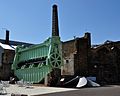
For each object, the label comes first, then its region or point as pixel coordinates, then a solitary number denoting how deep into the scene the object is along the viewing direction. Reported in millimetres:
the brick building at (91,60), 19947
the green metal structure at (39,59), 14798
